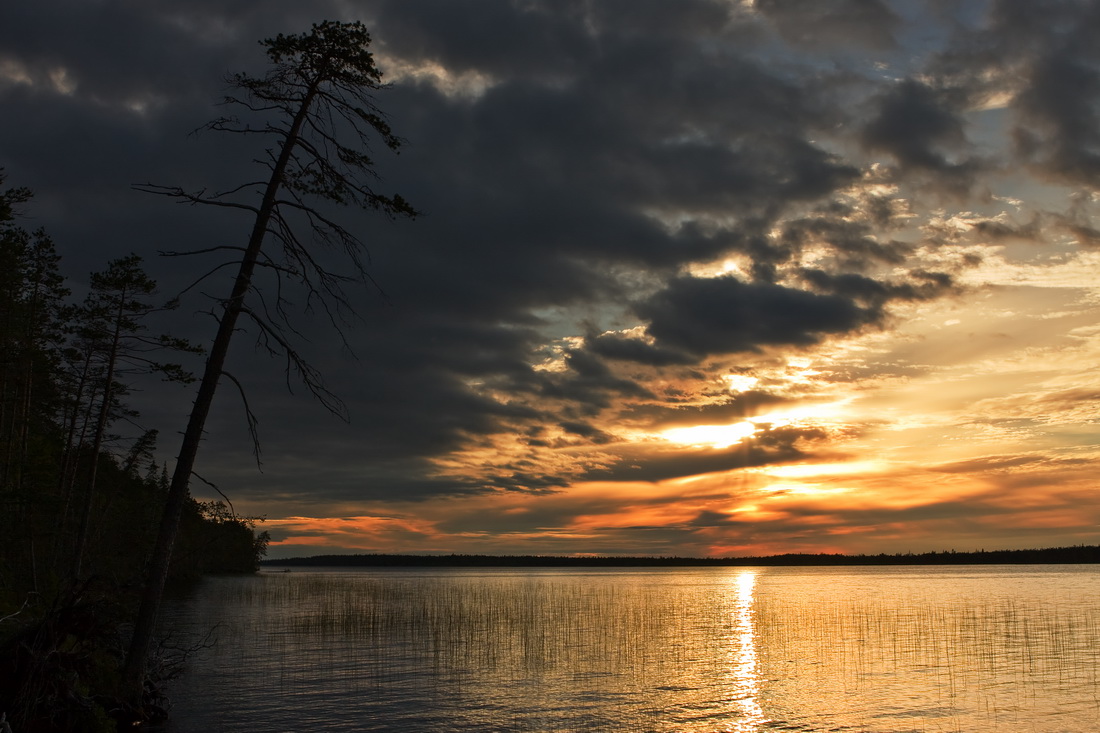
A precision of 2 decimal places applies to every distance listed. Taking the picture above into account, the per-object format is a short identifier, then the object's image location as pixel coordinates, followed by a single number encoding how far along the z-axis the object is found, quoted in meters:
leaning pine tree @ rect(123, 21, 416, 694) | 17.89
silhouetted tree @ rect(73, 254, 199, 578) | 35.16
